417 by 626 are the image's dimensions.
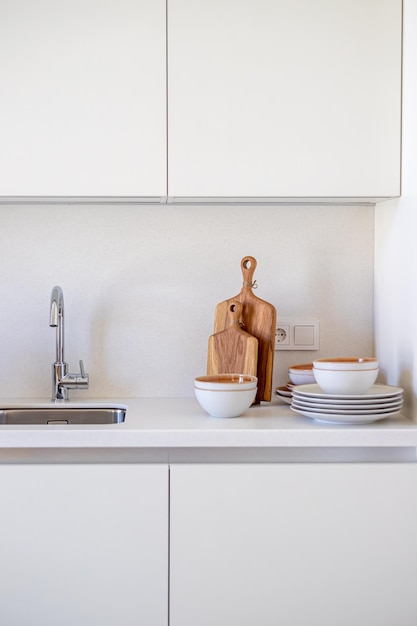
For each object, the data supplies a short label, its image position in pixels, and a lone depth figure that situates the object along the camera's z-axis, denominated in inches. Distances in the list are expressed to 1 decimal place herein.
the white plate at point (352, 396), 77.3
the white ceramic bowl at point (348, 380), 78.7
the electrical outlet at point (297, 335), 96.9
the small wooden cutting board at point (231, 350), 88.4
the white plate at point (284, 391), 87.4
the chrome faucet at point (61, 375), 91.4
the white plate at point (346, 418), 76.7
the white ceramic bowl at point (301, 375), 89.9
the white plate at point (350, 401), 77.0
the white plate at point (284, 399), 87.0
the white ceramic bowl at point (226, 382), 79.1
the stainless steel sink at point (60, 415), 91.9
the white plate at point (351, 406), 76.7
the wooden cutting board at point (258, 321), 89.9
